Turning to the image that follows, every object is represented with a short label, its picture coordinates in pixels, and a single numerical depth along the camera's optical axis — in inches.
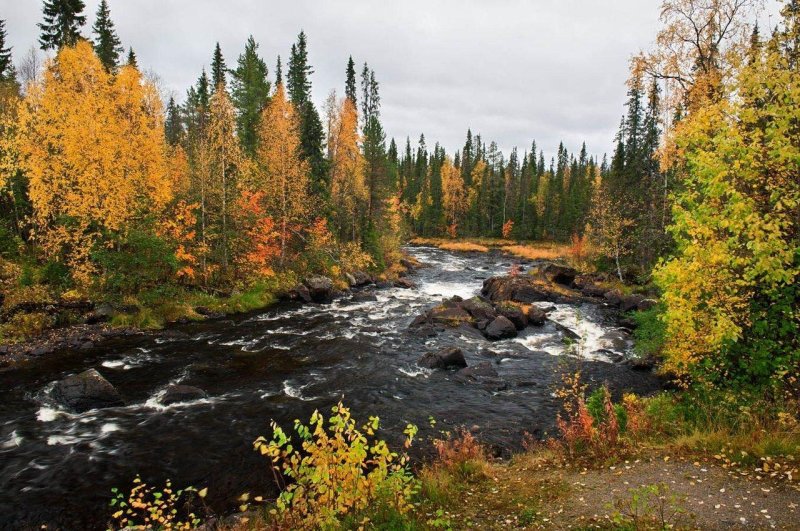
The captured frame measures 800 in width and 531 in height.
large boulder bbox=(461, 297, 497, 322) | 1051.9
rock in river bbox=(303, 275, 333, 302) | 1291.8
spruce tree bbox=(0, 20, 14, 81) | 1584.6
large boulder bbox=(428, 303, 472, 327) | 1021.2
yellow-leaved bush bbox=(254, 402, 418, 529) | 233.5
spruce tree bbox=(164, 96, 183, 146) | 2342.4
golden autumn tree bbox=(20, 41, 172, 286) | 892.0
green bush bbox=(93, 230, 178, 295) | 903.1
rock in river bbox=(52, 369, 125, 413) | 551.5
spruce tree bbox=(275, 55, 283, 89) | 2627.2
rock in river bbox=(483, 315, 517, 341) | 939.2
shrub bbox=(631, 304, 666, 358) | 661.3
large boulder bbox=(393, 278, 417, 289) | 1526.8
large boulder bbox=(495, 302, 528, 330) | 1011.9
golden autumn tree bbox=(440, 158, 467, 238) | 3609.7
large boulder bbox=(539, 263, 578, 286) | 1546.5
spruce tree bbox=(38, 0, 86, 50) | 1445.6
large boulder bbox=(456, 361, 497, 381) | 703.7
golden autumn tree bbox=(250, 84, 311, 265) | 1264.8
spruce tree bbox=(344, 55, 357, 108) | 2242.9
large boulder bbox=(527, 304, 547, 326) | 1040.2
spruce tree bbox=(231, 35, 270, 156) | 1831.9
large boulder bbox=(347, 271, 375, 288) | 1509.6
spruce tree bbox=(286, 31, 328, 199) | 1499.8
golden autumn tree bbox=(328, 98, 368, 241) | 1589.6
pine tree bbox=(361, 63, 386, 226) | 1663.4
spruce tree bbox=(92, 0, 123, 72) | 1654.8
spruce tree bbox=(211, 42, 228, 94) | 2116.9
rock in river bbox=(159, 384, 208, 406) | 582.9
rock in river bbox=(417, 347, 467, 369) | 746.2
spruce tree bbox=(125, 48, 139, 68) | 1629.1
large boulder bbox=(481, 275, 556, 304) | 1273.4
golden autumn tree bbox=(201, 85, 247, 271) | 1098.1
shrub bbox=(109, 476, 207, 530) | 346.0
